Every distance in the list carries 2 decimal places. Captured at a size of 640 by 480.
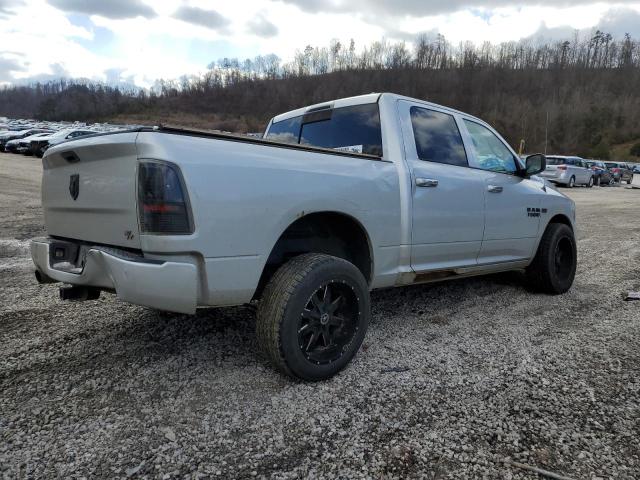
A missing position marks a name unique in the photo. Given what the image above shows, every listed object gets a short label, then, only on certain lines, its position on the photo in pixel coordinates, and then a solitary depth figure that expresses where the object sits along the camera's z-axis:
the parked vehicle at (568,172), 25.16
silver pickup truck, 2.34
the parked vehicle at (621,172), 31.98
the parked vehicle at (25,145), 26.16
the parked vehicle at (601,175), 28.52
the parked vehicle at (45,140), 24.08
